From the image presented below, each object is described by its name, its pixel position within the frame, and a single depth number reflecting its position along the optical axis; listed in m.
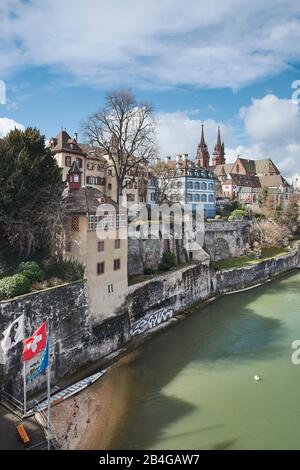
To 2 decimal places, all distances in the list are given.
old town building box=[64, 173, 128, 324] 22.91
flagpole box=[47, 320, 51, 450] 14.44
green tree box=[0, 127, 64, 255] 22.28
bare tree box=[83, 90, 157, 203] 34.91
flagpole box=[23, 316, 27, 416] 16.69
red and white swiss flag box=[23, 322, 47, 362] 16.27
